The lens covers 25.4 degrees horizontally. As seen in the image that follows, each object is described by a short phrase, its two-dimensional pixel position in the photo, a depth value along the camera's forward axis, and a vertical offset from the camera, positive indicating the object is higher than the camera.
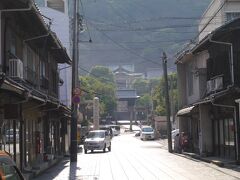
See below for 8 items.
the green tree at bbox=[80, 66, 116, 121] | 106.92 +8.13
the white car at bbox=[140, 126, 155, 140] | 77.44 -0.80
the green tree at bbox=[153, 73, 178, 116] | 89.68 +5.69
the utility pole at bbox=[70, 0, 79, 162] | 31.88 +2.99
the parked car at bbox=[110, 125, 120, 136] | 106.93 -0.40
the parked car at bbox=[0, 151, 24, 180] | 6.46 -0.49
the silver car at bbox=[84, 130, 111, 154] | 45.34 -1.07
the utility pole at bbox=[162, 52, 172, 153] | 45.69 +2.70
